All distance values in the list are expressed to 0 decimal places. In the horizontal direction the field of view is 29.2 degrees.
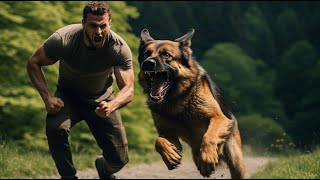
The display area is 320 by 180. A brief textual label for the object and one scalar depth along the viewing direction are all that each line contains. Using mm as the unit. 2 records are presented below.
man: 6477
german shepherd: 6316
